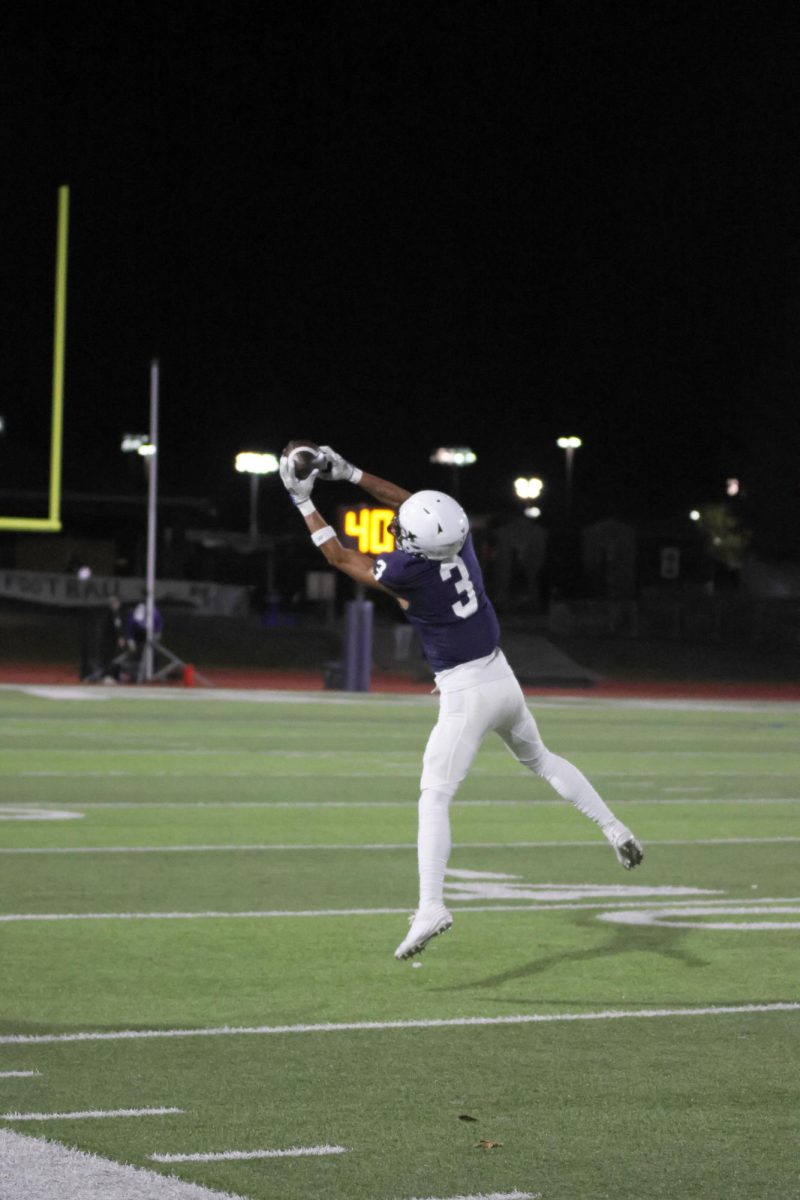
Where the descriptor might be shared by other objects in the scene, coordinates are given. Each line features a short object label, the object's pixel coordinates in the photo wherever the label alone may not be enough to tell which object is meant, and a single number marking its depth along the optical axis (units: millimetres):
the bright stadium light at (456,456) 65250
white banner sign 57156
